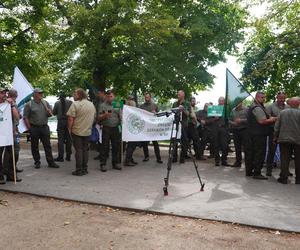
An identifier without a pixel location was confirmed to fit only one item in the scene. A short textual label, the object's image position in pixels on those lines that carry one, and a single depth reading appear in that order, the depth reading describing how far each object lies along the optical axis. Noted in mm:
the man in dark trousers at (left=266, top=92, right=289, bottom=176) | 10273
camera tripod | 7844
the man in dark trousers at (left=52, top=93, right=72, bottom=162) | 11875
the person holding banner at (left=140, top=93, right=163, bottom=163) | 11805
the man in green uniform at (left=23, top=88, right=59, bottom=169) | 10402
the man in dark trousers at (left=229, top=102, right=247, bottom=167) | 11406
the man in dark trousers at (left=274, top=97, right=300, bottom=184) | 9312
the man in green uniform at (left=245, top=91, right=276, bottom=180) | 9672
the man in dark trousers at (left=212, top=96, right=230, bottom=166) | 11805
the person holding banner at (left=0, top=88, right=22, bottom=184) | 8609
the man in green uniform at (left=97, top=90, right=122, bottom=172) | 10578
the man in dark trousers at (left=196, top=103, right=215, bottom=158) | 13005
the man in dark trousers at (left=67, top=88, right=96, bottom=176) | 9727
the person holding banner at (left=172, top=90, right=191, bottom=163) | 11481
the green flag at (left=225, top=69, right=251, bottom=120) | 10164
